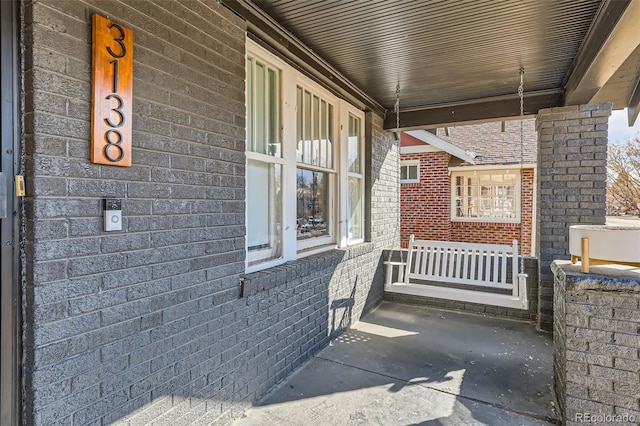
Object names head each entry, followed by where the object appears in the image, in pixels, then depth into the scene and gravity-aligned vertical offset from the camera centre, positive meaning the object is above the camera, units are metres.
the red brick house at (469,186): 9.16 +0.62
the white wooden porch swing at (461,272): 4.07 -0.85
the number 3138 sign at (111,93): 1.67 +0.56
